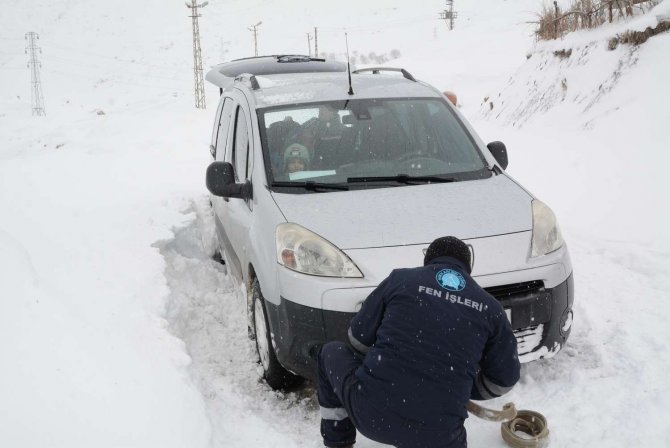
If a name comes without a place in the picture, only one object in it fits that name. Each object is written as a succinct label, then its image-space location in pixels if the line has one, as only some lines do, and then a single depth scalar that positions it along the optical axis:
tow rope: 2.81
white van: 3.09
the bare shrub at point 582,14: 8.81
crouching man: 2.24
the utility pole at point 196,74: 31.09
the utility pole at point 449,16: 52.91
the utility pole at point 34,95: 29.86
